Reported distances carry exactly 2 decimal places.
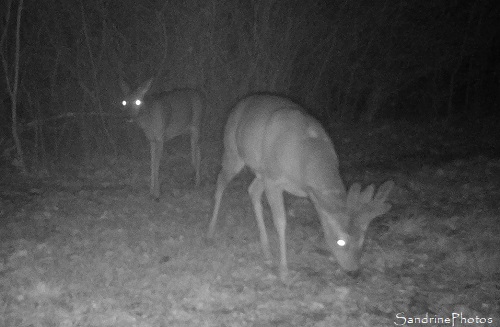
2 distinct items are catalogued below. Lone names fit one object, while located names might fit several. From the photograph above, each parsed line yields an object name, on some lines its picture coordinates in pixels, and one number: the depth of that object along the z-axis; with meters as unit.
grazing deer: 4.98
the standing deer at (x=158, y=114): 8.80
